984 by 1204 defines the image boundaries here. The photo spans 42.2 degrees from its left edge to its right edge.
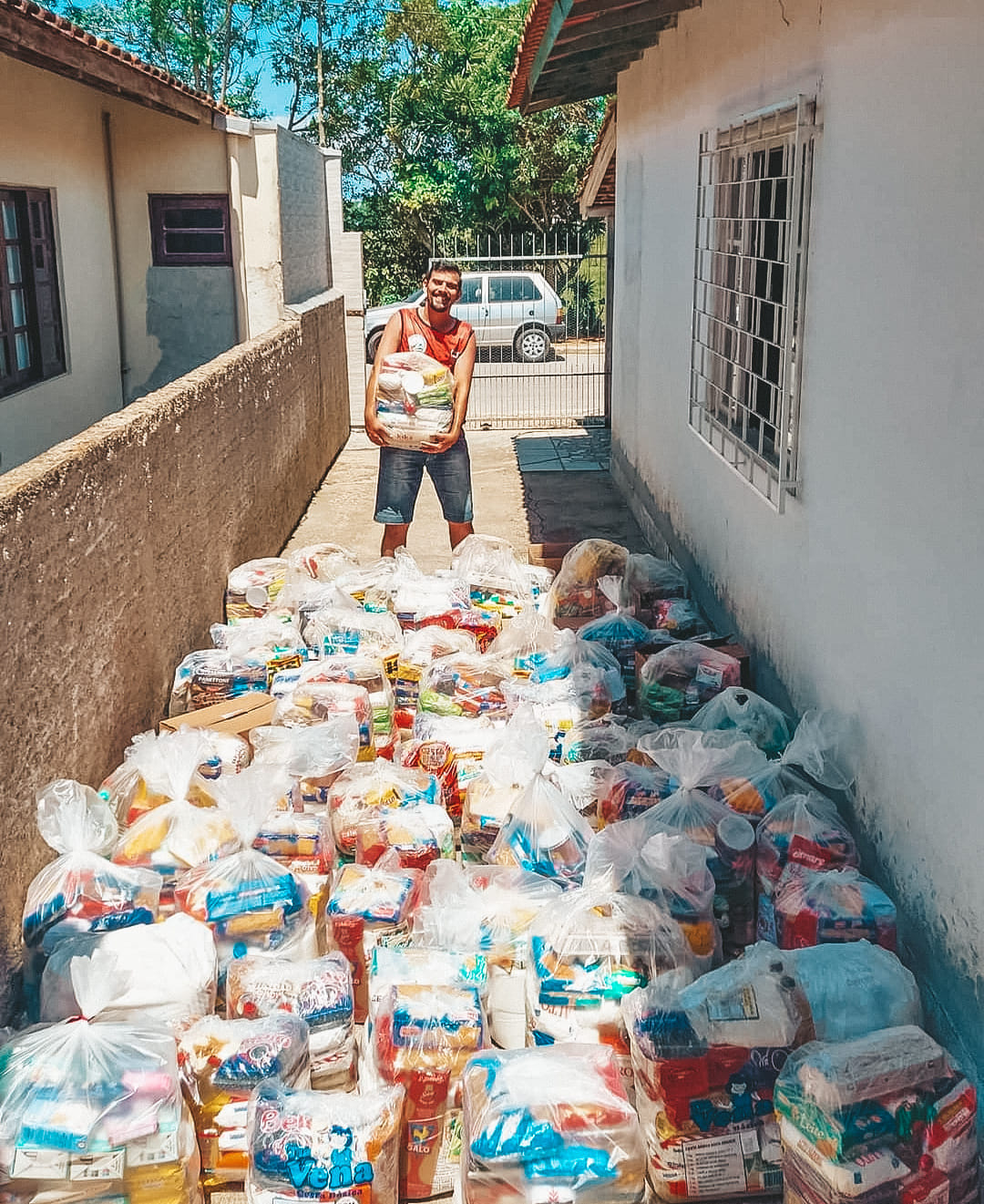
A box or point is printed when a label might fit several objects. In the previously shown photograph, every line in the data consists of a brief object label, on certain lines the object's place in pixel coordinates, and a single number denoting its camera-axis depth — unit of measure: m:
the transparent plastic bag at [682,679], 4.75
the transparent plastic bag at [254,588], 6.07
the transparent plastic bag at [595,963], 3.08
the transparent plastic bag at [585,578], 6.04
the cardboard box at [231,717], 4.63
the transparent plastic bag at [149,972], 3.06
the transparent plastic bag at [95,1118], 2.54
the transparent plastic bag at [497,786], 3.98
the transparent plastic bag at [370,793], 3.97
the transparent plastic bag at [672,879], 3.33
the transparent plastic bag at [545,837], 3.70
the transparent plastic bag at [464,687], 4.89
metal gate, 14.83
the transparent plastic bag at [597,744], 4.38
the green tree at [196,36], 30.98
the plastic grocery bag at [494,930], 3.30
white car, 18.44
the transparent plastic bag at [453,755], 4.32
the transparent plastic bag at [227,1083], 2.86
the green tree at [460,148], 24.28
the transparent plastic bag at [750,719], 4.31
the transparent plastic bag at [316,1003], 3.08
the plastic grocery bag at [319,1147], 2.61
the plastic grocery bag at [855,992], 2.86
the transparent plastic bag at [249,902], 3.36
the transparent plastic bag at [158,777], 3.83
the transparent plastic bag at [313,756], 4.21
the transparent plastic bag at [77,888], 3.33
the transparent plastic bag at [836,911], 3.21
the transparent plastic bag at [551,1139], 2.56
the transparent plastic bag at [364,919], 3.43
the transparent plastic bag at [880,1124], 2.47
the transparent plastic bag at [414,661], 5.21
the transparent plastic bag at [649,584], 5.90
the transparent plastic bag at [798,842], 3.49
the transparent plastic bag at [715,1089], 2.77
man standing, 6.53
